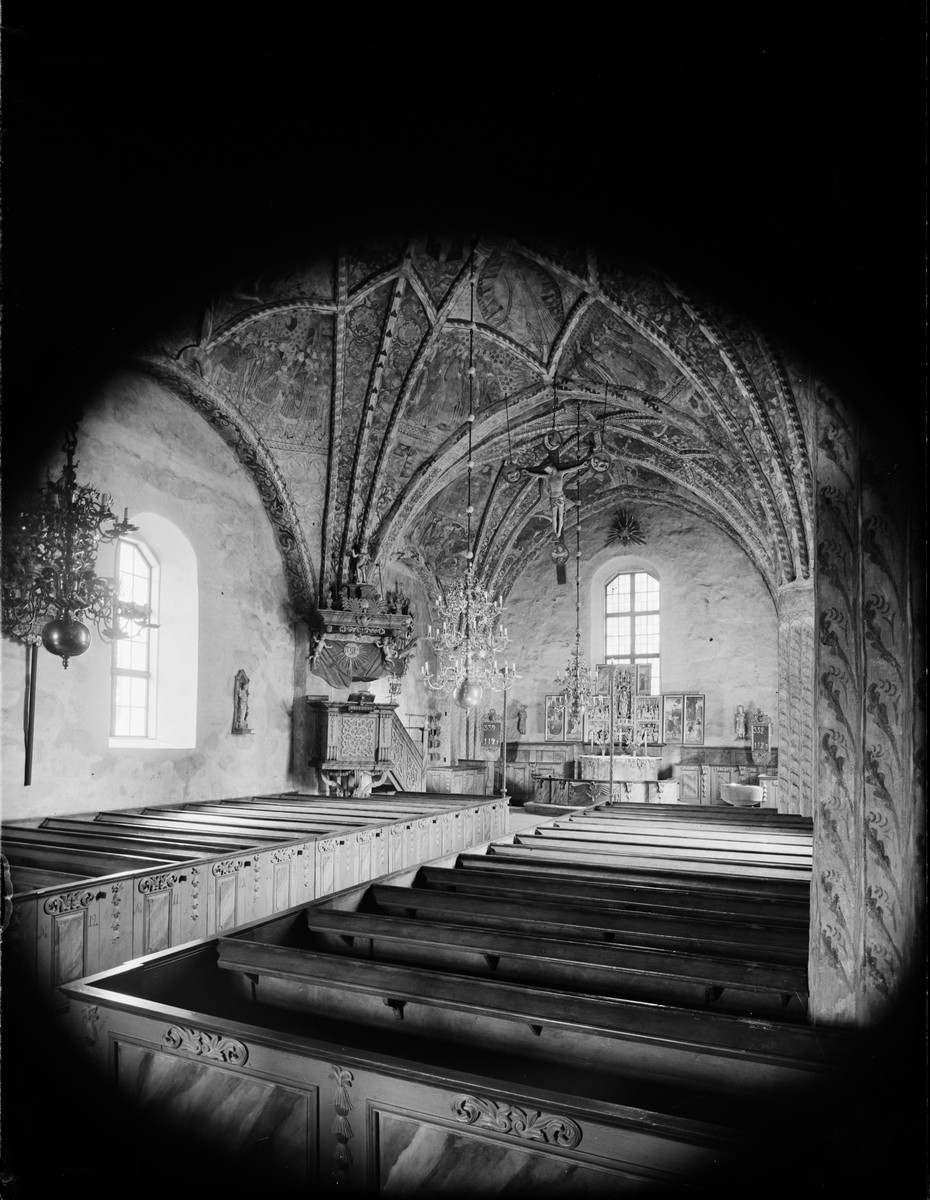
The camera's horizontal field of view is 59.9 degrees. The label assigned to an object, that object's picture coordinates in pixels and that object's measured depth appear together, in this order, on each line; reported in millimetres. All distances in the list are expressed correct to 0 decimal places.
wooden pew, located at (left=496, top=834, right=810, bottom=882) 6330
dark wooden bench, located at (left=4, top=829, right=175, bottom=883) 6031
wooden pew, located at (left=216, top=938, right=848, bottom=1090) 2676
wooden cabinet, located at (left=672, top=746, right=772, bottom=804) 18625
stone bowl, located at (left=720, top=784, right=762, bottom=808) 17234
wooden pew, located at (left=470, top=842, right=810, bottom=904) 5580
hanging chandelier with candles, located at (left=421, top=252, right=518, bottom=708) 11391
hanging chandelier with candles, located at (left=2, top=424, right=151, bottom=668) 7977
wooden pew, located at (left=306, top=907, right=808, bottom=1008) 3465
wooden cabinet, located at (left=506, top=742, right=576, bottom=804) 19906
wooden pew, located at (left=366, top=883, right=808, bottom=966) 4105
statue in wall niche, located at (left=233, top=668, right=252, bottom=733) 12453
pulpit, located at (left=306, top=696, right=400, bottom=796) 13773
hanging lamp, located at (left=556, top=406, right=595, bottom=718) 17141
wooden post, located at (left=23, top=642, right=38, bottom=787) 8750
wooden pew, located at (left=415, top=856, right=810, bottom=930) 4777
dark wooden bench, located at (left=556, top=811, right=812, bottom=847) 8367
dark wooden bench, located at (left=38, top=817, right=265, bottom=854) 6969
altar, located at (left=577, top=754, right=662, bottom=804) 18578
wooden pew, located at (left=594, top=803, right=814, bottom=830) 10352
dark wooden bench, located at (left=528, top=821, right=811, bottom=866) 7102
